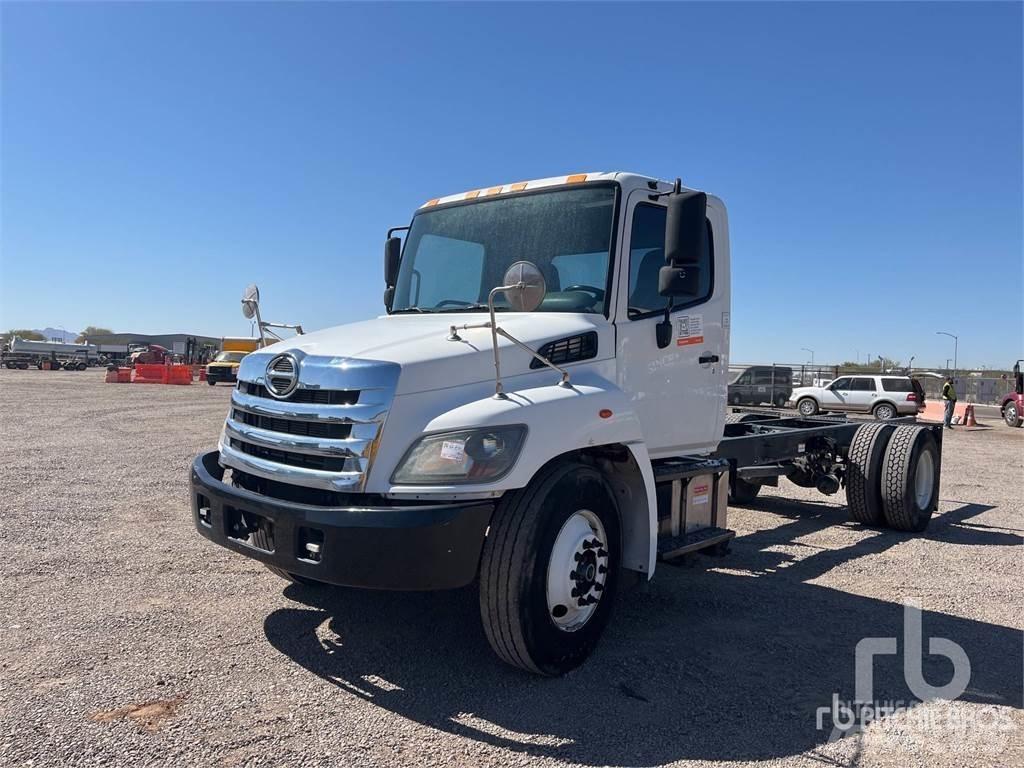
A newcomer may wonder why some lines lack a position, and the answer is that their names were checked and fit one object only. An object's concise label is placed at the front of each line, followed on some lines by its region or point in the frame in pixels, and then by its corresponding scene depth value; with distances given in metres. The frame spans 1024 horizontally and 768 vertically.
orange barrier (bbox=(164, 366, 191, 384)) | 36.03
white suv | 26.53
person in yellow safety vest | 24.06
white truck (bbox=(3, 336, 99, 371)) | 54.25
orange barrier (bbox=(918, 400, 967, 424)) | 26.51
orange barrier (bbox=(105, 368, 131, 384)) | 34.96
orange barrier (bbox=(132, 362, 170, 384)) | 35.97
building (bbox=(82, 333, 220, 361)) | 67.93
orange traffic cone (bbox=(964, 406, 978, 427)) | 26.13
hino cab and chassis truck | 3.51
